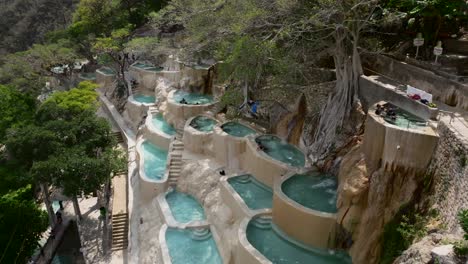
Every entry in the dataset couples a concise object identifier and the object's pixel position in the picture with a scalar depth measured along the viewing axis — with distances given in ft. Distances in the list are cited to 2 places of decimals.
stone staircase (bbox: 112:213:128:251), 71.97
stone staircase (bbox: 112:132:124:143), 111.65
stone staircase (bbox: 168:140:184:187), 74.59
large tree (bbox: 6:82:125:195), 68.33
